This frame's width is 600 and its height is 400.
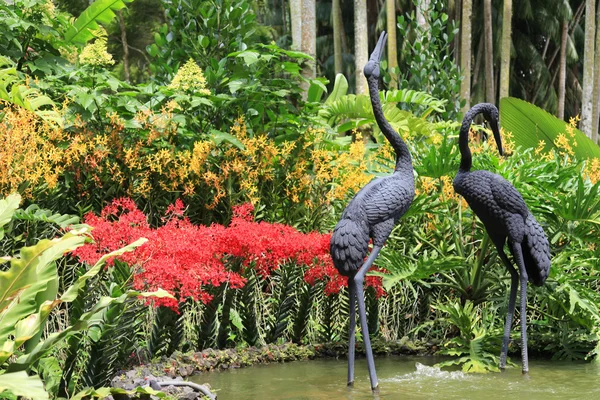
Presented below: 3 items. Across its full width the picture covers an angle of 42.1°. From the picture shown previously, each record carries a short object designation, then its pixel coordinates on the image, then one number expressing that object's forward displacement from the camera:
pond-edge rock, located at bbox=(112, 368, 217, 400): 4.61
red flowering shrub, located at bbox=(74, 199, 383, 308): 5.28
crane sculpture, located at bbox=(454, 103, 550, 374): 5.93
